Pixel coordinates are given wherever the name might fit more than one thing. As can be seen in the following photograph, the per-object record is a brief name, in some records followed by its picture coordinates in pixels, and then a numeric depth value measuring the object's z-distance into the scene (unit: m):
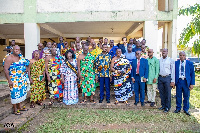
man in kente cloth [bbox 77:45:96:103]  5.04
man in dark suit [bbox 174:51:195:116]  4.47
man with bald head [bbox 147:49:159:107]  4.83
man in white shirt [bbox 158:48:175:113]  4.63
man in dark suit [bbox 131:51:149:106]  4.91
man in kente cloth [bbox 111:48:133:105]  4.98
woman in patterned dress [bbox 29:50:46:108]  4.90
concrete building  6.77
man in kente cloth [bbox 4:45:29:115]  4.07
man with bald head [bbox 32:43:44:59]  5.75
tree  8.96
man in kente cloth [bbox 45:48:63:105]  4.91
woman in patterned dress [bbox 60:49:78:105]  4.96
